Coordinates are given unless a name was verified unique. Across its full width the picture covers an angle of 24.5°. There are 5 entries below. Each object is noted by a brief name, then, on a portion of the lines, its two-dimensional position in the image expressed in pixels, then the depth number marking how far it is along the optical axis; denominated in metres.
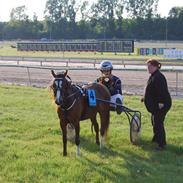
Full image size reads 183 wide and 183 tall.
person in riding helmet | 8.91
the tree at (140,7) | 120.06
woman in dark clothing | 8.22
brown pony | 7.19
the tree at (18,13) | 141.62
